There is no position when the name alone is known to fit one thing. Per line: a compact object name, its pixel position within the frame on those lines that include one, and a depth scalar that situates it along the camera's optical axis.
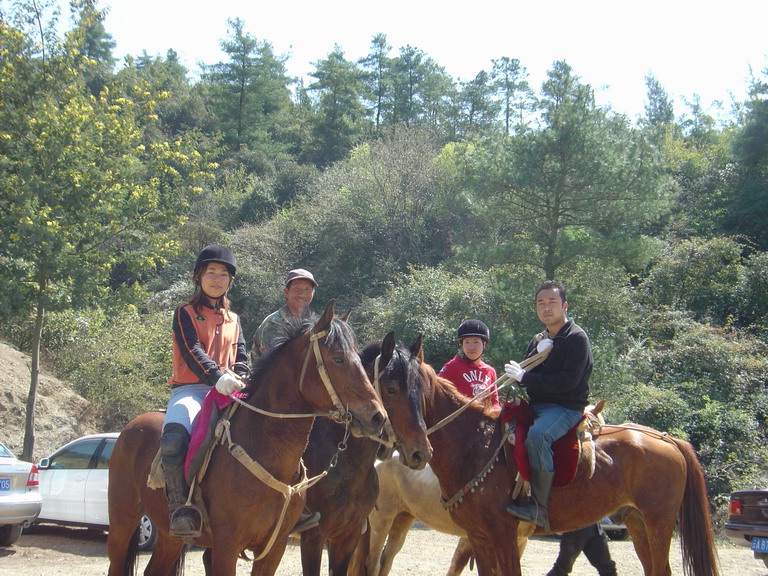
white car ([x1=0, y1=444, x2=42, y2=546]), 9.79
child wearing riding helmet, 7.61
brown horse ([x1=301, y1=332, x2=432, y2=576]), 5.45
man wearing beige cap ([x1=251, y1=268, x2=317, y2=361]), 6.47
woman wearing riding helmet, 4.78
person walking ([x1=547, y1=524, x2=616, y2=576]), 7.04
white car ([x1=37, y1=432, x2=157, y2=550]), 10.61
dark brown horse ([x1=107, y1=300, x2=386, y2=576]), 4.48
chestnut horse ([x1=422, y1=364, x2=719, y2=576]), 5.97
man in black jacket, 5.85
